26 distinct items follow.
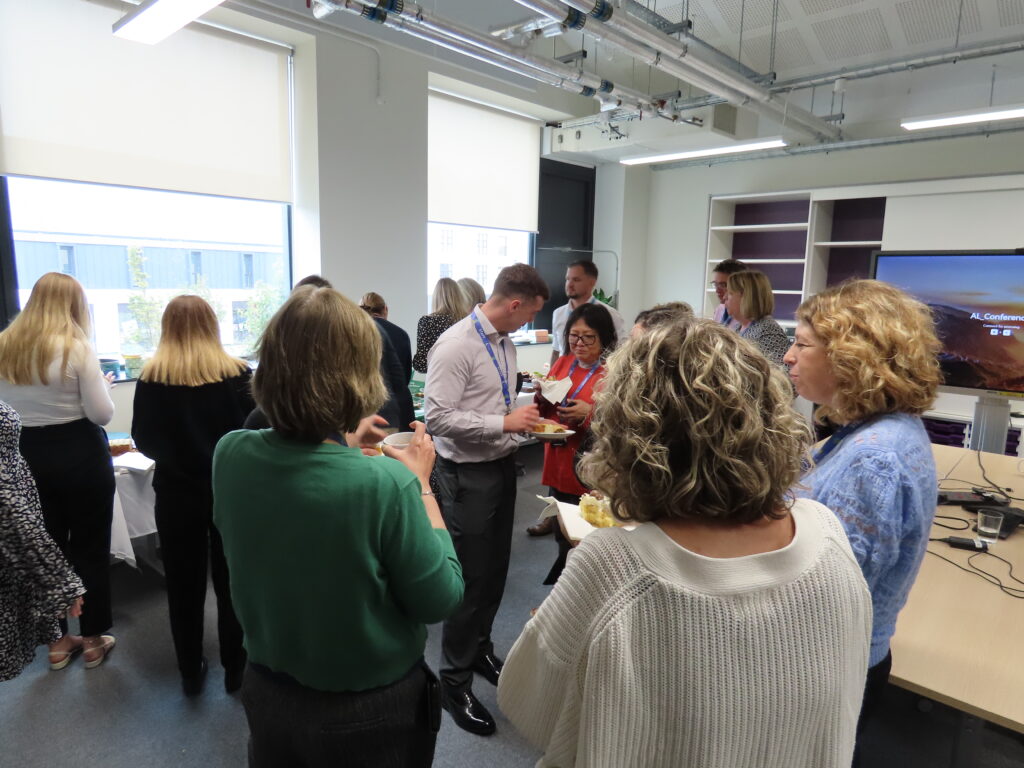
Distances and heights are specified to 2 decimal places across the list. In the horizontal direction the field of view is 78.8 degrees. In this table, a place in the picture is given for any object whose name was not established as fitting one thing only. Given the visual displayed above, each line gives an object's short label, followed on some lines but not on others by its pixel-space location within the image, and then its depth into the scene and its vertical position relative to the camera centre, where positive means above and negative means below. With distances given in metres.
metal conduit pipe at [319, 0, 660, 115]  3.55 +1.57
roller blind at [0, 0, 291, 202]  3.54 +1.07
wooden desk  1.28 -0.80
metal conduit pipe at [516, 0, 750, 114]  3.53 +1.55
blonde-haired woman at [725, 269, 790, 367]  3.41 -0.09
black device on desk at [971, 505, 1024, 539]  2.11 -0.74
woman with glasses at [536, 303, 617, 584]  2.47 -0.41
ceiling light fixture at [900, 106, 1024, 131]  4.19 +1.25
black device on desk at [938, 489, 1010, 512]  2.35 -0.76
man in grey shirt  2.17 -0.57
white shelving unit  6.25 +0.61
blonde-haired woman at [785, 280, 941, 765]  1.05 -0.23
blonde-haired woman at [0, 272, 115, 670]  2.28 -0.58
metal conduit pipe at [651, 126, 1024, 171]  5.37 +1.43
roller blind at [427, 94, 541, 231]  5.80 +1.18
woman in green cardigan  1.02 -0.45
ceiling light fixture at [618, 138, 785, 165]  5.45 +1.26
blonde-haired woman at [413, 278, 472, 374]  4.30 -0.22
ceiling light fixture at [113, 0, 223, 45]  2.71 +1.16
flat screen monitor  2.78 -0.07
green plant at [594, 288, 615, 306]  7.01 -0.09
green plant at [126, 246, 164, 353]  4.11 -0.22
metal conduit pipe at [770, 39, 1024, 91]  4.50 +1.81
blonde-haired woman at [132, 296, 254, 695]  2.07 -0.56
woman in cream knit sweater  0.73 -0.36
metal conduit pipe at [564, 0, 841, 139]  3.65 +1.58
